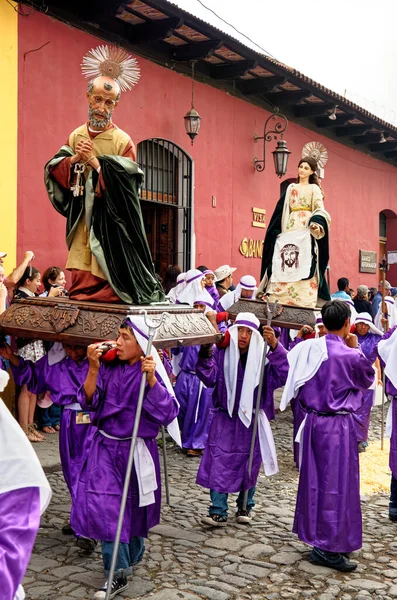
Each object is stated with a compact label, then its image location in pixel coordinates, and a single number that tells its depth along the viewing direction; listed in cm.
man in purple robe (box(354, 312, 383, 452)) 827
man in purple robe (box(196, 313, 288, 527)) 550
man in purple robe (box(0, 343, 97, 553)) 507
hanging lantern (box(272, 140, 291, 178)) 1273
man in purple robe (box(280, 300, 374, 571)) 471
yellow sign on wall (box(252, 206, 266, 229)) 1307
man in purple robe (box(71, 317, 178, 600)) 420
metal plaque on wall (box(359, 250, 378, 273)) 1719
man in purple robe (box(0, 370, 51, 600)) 200
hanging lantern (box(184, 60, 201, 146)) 1087
